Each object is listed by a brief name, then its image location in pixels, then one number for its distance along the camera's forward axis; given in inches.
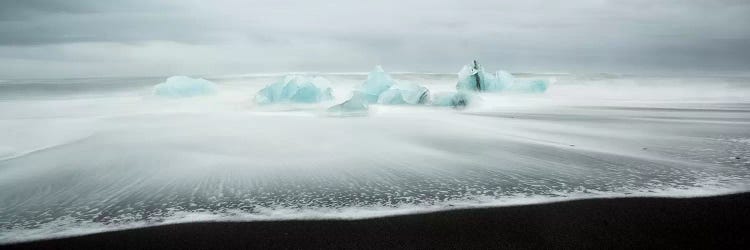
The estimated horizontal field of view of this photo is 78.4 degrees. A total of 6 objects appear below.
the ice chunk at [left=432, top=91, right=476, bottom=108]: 453.4
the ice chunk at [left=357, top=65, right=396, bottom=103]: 503.5
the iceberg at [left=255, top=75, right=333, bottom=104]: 470.9
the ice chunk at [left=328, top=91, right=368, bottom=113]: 369.1
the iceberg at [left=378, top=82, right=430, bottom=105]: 466.0
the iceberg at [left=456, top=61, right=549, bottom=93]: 608.1
